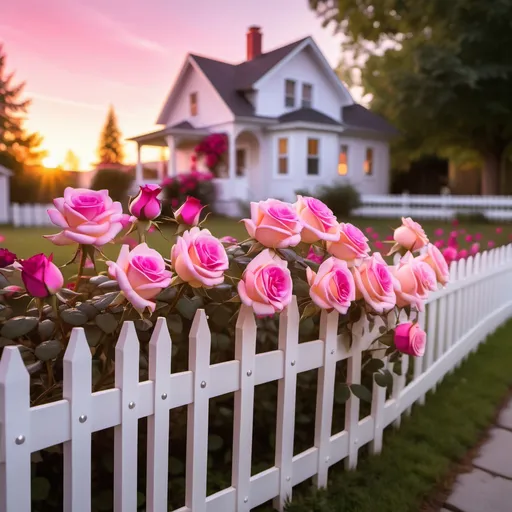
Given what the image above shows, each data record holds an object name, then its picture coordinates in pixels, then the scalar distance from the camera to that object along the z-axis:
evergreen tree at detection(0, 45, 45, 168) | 35.97
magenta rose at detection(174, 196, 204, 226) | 1.91
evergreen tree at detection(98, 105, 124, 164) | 66.38
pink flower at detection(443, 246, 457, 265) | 4.06
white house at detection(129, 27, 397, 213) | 19.31
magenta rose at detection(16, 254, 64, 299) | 1.48
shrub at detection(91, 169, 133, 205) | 18.75
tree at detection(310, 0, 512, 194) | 18.23
